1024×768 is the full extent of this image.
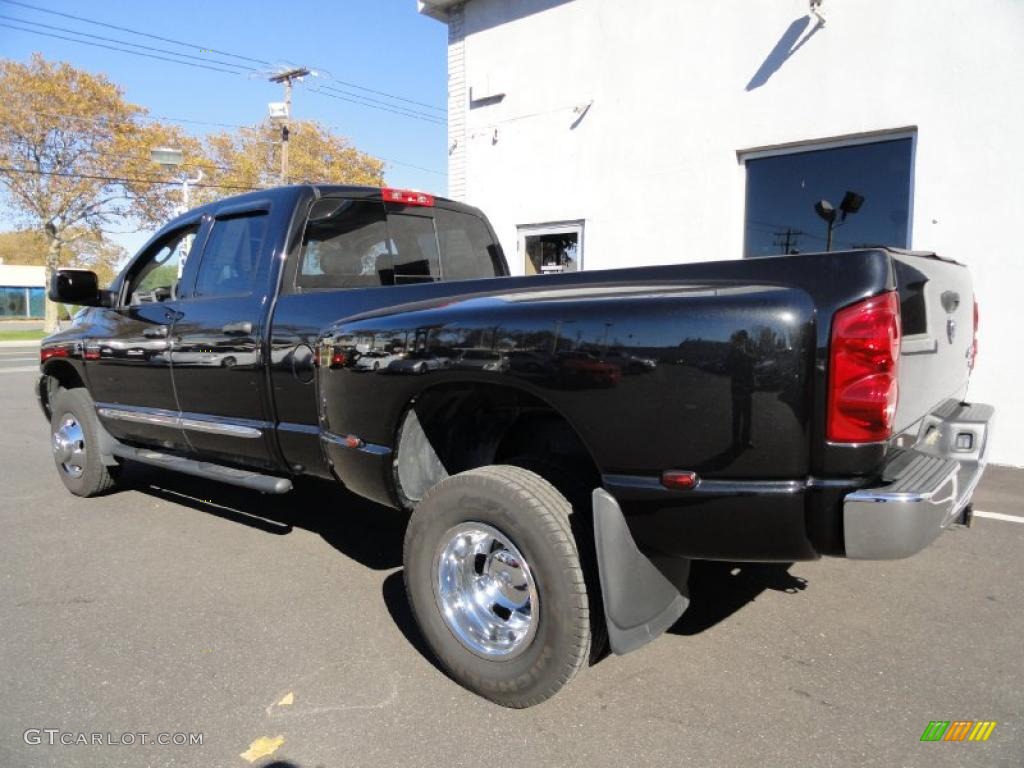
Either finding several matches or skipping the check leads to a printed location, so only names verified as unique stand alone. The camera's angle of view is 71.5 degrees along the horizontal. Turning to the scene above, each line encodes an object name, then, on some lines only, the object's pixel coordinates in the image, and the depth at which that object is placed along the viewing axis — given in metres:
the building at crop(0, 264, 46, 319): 49.67
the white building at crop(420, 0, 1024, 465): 6.26
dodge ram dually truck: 2.02
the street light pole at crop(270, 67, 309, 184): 29.50
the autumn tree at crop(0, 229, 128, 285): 32.91
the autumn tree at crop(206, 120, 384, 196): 37.62
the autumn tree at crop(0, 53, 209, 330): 28.34
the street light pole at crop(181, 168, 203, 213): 27.65
